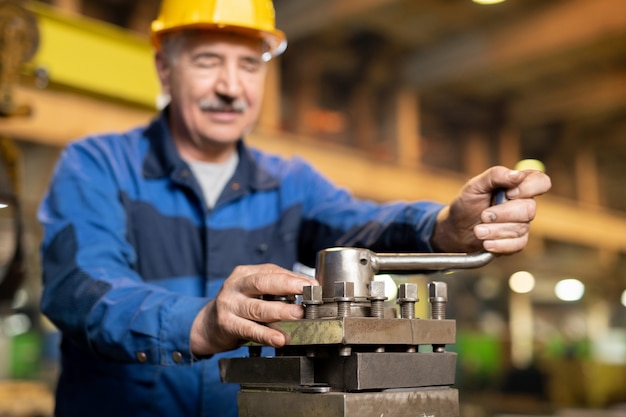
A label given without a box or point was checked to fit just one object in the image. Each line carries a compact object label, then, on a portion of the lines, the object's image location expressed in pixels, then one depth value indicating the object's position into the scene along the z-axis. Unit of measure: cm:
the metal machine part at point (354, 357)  89
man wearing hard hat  116
